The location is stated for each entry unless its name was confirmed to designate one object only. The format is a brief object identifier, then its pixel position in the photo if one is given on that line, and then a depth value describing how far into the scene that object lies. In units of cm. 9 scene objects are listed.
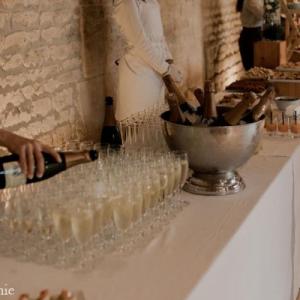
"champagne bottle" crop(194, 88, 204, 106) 216
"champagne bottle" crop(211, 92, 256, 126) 187
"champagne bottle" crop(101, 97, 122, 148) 311
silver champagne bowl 185
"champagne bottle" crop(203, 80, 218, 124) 195
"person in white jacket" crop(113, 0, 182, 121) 317
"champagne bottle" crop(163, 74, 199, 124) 199
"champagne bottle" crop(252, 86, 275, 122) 197
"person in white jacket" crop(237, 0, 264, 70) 582
